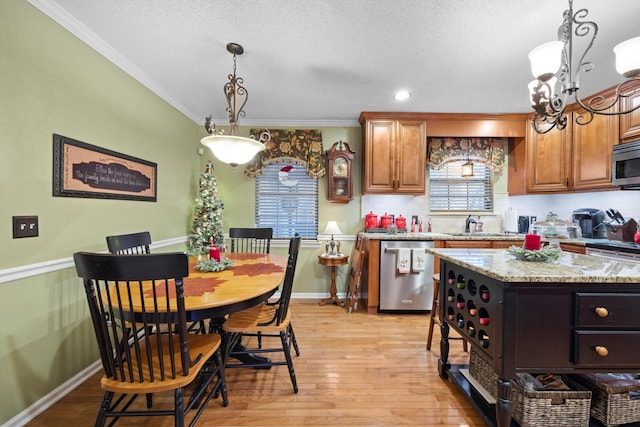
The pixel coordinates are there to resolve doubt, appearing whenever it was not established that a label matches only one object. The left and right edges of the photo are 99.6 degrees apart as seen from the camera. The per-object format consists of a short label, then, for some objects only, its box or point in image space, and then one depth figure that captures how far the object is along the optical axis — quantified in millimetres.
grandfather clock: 3701
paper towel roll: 3797
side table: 3432
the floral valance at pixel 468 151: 3807
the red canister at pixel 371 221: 3693
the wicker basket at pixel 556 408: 1478
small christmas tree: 3354
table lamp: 3451
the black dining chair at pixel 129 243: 1887
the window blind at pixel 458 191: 3943
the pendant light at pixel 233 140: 1930
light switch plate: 1556
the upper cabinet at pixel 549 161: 3334
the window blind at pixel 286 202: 3893
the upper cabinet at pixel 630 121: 2680
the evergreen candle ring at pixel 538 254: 1631
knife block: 2816
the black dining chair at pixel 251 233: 2910
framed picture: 1832
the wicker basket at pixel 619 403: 1479
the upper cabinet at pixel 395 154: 3555
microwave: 2594
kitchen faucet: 3797
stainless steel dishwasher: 3232
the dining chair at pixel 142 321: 1119
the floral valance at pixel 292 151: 3768
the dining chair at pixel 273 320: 1798
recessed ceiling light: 2939
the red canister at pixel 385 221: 3750
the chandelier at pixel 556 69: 1275
